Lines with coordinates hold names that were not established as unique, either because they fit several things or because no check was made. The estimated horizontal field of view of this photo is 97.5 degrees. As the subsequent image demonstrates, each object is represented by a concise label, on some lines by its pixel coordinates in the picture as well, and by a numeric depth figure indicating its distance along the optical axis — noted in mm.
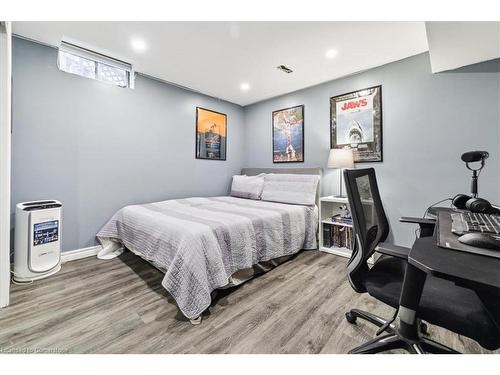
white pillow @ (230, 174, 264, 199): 3547
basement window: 2430
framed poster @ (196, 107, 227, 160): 3699
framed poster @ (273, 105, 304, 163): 3539
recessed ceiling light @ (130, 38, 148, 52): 2232
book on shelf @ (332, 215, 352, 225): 2806
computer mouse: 757
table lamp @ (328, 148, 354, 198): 2729
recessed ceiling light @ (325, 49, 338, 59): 2383
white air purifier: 2020
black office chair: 822
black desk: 579
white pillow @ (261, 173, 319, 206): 3000
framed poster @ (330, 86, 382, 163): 2762
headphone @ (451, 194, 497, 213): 1405
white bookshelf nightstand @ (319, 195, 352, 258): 2784
